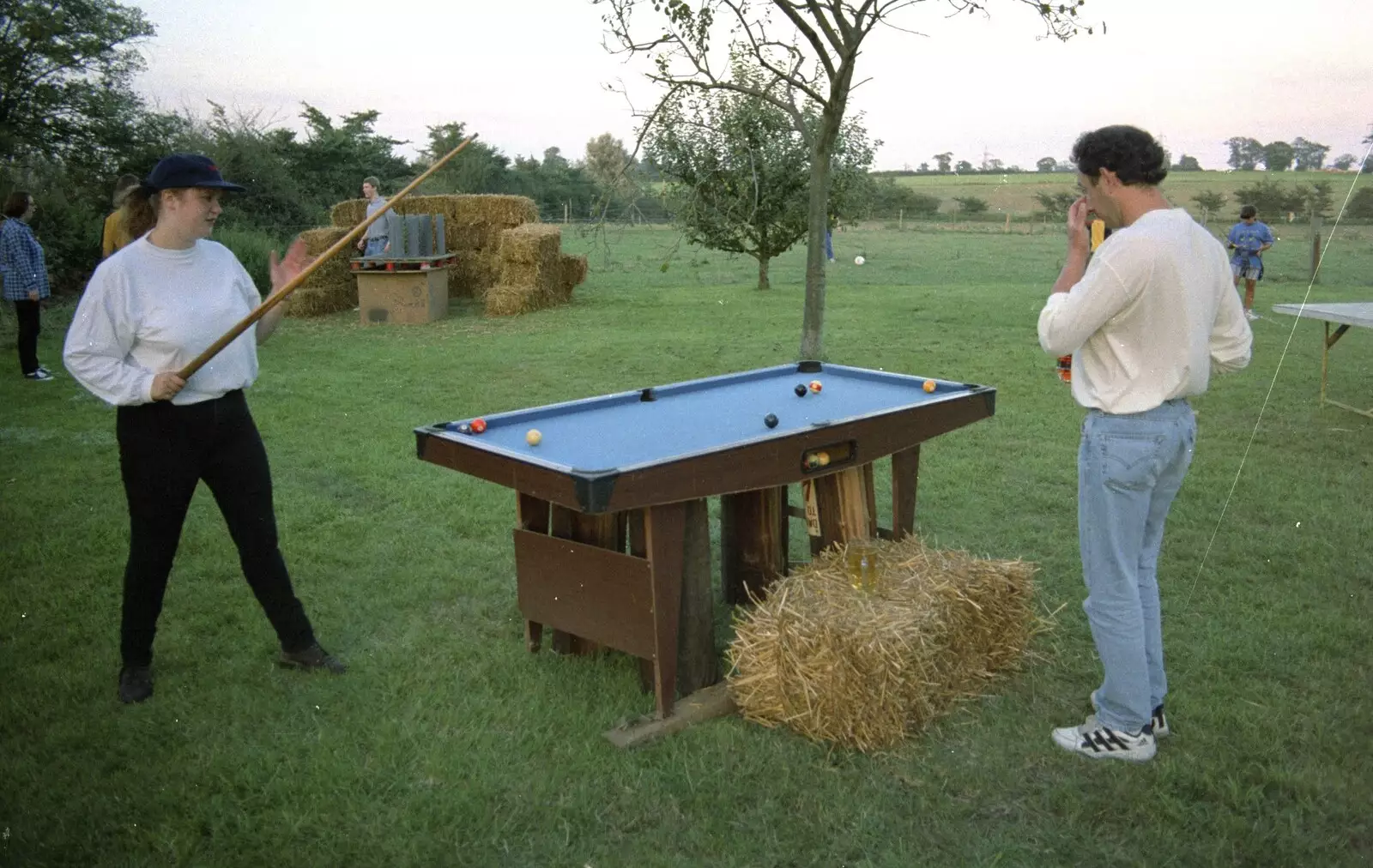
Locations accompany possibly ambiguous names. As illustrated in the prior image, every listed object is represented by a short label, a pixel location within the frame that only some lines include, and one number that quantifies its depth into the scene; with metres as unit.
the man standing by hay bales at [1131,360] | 3.07
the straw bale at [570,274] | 18.00
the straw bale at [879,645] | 3.53
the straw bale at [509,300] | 16.50
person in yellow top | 7.16
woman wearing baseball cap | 3.60
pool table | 3.60
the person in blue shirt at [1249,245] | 15.70
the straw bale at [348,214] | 18.38
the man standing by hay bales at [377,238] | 15.61
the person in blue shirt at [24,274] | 10.31
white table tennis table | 7.80
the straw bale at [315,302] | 16.47
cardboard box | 15.83
